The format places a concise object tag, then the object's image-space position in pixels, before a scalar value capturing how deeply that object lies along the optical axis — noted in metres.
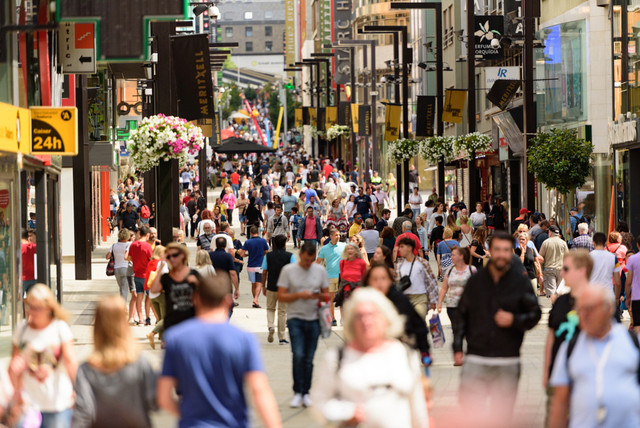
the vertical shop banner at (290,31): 173.75
